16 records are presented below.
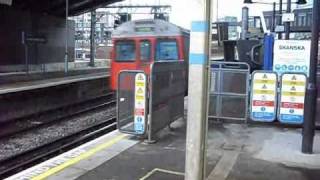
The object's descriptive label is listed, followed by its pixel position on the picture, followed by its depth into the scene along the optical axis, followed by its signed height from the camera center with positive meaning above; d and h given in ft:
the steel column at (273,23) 56.41 +5.74
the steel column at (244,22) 50.61 +5.18
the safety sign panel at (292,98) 24.73 -2.40
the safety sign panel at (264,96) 26.02 -2.44
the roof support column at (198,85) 11.80 -0.77
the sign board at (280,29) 46.29 +3.86
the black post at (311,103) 19.38 -2.14
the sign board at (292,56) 27.38 +0.37
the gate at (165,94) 22.19 -2.20
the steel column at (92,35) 106.19 +6.60
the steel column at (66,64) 79.65 -1.08
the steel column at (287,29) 39.82 +3.35
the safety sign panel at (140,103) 22.51 -2.59
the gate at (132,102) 22.55 -2.64
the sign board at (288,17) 37.58 +4.33
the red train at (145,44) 44.98 +1.88
